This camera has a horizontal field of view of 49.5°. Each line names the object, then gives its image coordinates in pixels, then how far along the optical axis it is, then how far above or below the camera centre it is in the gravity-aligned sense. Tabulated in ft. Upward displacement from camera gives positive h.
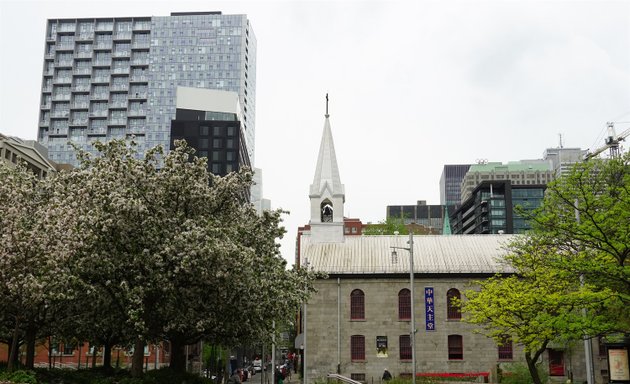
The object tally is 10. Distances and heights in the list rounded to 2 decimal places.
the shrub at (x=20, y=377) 89.25 -5.72
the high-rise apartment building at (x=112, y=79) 537.65 +203.39
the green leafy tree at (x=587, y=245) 86.89 +12.31
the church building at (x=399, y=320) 180.24 +3.79
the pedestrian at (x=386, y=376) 162.50 -9.66
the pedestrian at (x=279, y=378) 146.82 -9.25
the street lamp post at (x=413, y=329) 131.40 +1.04
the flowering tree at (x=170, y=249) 94.43 +11.72
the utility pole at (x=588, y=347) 94.79 -1.62
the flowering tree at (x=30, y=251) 92.81 +11.10
